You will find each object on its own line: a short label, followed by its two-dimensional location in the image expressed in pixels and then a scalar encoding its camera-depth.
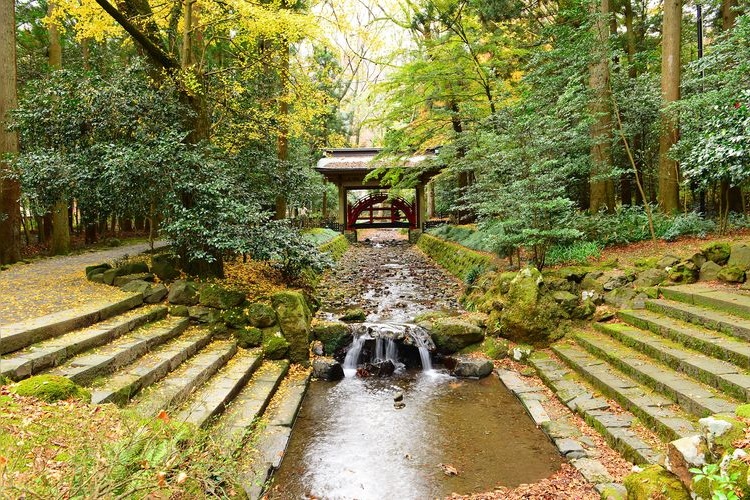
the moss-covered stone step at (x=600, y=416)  4.12
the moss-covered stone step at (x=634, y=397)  4.16
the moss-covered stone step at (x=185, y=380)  4.34
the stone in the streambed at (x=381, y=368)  7.44
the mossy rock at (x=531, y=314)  7.41
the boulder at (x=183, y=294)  7.12
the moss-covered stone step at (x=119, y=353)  4.32
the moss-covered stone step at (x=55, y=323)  4.38
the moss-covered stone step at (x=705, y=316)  5.03
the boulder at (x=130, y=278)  7.20
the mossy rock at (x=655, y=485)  2.96
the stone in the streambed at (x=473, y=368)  7.02
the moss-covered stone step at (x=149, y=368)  4.24
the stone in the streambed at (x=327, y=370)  7.08
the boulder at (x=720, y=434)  2.83
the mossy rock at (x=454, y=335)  7.90
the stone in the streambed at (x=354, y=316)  9.35
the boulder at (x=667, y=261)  7.21
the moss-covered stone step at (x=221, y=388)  4.58
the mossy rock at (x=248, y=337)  7.04
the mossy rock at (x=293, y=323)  7.31
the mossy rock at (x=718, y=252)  6.82
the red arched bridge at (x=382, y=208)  25.38
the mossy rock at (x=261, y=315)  7.29
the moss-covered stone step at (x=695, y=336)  4.70
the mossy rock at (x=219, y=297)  7.30
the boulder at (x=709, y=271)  6.72
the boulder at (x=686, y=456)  2.90
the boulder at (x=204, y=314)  7.00
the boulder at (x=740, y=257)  6.40
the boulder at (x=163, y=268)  7.74
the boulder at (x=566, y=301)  7.46
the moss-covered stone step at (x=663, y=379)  4.18
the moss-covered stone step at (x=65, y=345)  4.02
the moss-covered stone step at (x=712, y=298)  5.41
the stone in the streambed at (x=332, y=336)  8.03
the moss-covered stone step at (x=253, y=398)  4.69
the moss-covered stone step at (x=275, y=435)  4.04
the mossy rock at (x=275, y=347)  7.04
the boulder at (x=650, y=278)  7.15
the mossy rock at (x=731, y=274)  6.30
